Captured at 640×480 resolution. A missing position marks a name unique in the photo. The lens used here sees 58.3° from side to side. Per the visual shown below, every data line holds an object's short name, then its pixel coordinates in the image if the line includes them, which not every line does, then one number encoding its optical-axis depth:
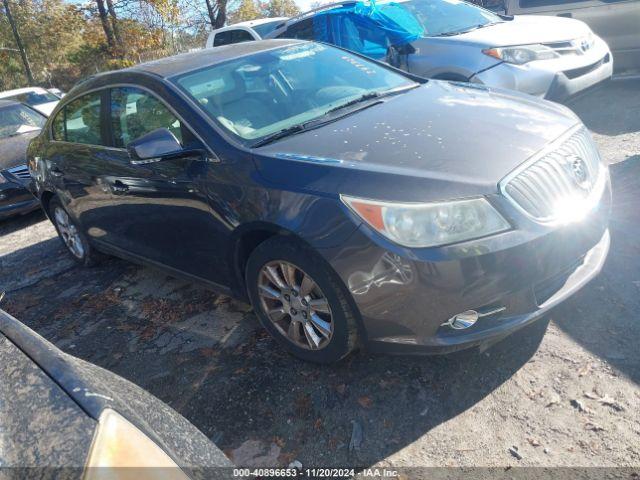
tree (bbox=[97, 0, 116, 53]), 21.45
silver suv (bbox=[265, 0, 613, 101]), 6.06
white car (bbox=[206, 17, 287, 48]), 10.88
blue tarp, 7.30
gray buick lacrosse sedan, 2.51
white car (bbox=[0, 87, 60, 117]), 11.58
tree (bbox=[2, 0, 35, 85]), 21.68
